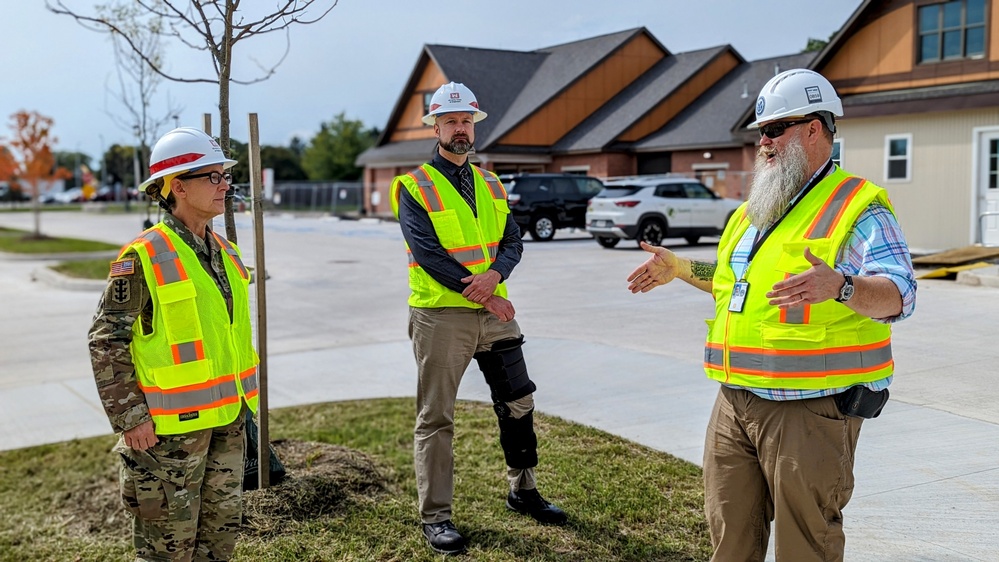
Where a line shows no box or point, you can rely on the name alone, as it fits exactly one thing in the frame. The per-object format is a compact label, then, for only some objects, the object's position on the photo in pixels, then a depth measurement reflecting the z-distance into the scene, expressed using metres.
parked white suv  21.09
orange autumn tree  31.92
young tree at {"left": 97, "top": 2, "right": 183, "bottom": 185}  13.44
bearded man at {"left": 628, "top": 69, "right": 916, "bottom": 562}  2.82
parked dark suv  24.60
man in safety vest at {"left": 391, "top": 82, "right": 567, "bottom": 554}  4.36
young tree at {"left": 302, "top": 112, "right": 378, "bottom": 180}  60.97
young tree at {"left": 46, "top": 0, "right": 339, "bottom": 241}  5.13
